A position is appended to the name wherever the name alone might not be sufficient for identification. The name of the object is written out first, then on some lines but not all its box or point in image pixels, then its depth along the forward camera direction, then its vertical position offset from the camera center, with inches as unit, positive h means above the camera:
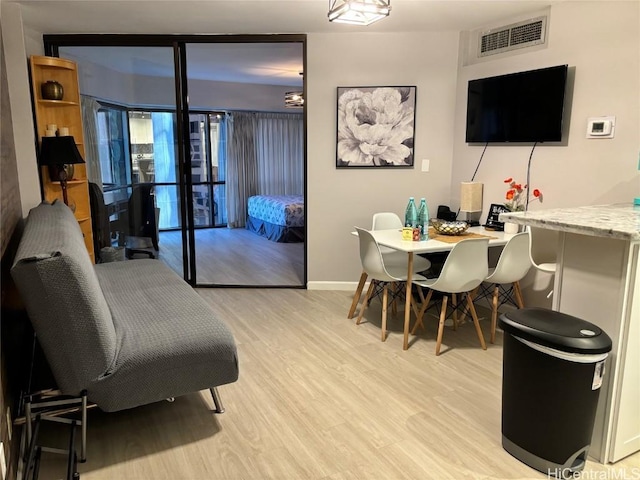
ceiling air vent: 137.8 +37.3
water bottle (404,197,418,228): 137.4 -17.7
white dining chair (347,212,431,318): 146.6 -33.2
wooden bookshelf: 151.7 +12.8
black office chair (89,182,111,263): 180.5 -26.1
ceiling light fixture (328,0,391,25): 98.1 +31.1
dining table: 125.3 -23.9
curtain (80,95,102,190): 179.8 +7.2
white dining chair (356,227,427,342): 130.6 -32.0
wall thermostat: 120.6 +7.9
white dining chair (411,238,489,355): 118.3 -29.6
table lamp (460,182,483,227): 157.0 -13.4
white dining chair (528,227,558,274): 138.8 -27.0
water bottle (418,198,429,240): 135.8 -18.7
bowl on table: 138.6 -21.2
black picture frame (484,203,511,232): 151.8 -20.3
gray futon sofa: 71.5 -32.8
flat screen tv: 131.8 +15.2
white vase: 142.8 -21.8
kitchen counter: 73.7 -23.1
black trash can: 71.8 -36.7
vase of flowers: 143.3 -13.0
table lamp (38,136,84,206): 146.8 +0.5
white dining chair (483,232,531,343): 123.7 -29.4
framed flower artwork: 168.2 +10.5
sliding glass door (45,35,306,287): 173.9 +6.6
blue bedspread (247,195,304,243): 264.4 -36.0
